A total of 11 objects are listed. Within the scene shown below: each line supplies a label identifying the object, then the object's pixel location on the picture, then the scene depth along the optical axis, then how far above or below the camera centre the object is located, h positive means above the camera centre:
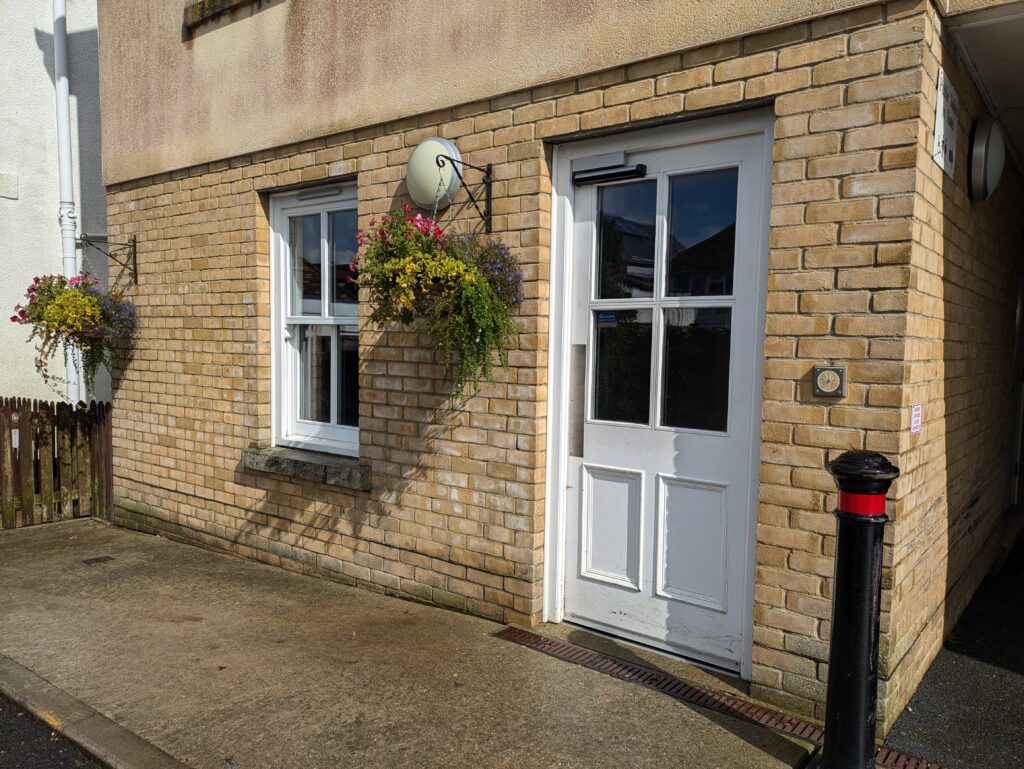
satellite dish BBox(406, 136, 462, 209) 4.16 +0.93
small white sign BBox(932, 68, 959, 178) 3.16 +0.95
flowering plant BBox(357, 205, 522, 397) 3.75 +0.28
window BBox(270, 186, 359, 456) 5.27 +0.13
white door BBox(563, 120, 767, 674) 3.54 -0.26
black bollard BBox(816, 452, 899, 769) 2.62 -0.98
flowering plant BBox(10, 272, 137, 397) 6.02 +0.15
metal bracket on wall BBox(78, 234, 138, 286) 6.44 +0.70
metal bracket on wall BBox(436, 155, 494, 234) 4.18 +0.89
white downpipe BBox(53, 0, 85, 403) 8.05 +1.89
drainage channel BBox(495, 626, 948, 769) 3.03 -1.59
